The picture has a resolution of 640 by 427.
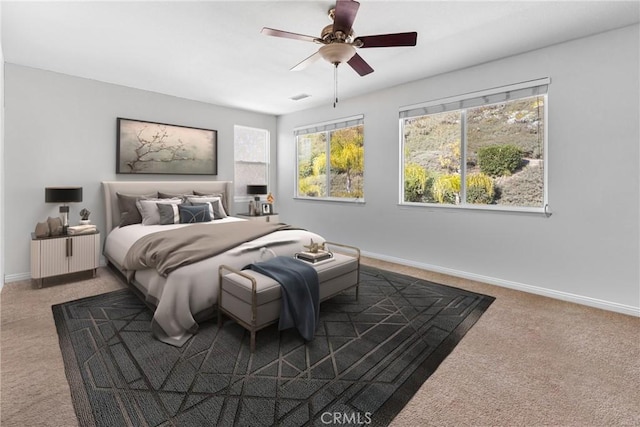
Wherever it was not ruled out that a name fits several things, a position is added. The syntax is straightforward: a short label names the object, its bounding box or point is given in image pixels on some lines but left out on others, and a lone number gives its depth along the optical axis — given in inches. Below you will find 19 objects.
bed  94.0
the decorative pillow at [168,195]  178.4
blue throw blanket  92.3
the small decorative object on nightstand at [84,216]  153.7
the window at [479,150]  134.7
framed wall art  174.9
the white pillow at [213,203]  179.6
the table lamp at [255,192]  221.1
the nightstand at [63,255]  134.3
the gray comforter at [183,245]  100.4
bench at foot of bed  86.6
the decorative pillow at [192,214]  163.6
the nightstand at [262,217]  216.9
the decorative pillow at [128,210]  164.0
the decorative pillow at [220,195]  196.5
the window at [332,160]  203.2
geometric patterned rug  64.4
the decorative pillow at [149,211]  160.6
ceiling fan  88.9
